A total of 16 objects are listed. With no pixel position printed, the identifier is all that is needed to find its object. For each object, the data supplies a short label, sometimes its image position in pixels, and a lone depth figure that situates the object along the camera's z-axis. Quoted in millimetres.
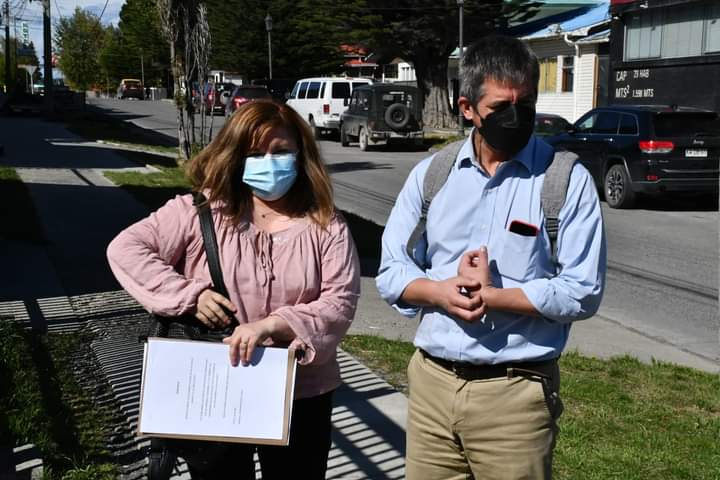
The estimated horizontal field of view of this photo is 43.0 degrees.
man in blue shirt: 2496
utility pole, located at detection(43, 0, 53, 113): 38375
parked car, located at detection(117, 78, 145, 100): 80250
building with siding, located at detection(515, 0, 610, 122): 31250
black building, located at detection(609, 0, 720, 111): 21656
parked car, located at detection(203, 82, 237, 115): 42094
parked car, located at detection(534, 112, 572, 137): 22656
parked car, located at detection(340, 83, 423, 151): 26609
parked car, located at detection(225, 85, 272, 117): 34303
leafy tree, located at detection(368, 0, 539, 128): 33484
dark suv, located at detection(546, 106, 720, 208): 15328
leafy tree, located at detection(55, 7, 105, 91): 94375
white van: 30922
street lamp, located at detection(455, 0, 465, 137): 27458
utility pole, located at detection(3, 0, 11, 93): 43472
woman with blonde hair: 2719
